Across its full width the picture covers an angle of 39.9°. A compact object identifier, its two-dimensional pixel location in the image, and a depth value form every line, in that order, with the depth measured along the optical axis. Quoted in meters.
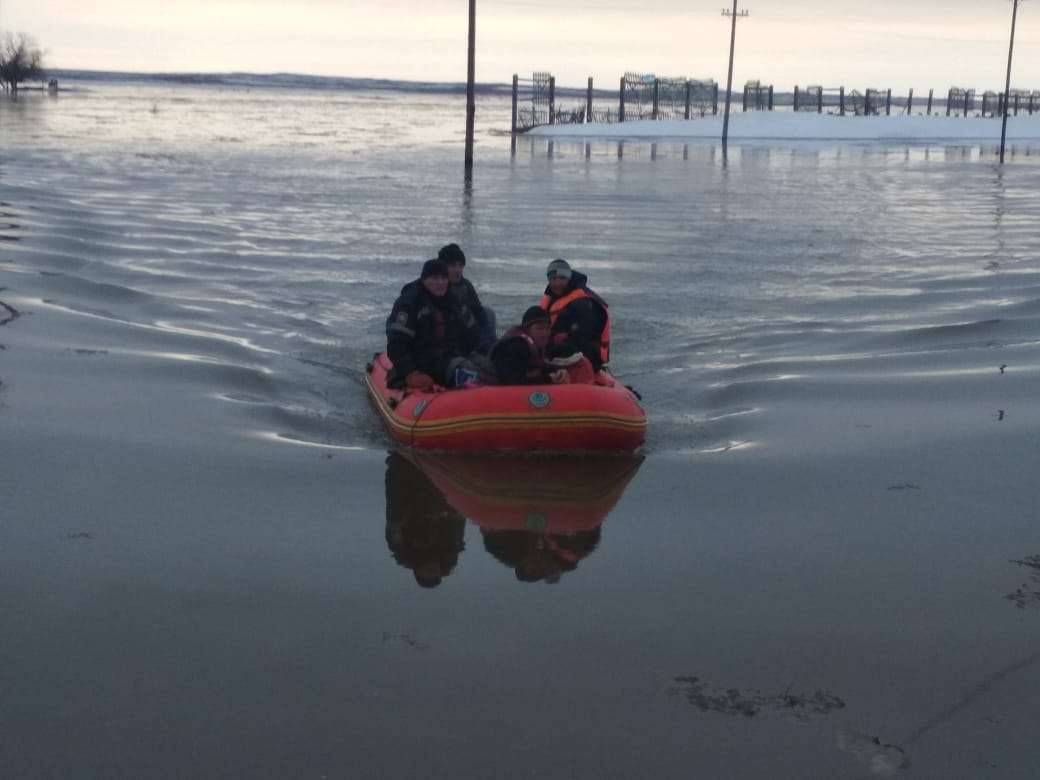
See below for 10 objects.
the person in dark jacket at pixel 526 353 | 9.82
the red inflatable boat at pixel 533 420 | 9.53
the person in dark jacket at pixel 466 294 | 10.41
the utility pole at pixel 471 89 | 29.45
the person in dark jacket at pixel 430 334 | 10.29
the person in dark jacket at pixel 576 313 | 10.51
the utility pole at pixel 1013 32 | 46.06
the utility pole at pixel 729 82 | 54.88
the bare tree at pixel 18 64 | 93.56
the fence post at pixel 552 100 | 64.06
